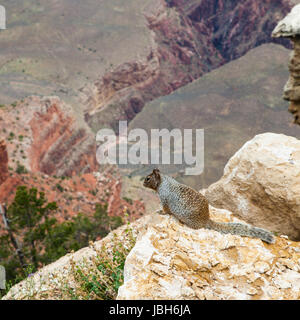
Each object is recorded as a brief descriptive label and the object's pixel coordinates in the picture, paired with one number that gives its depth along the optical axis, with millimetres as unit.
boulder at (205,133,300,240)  7445
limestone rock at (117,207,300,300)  4859
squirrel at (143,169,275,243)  5949
